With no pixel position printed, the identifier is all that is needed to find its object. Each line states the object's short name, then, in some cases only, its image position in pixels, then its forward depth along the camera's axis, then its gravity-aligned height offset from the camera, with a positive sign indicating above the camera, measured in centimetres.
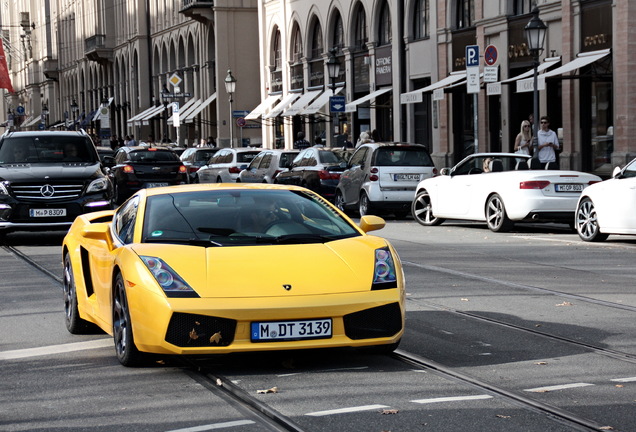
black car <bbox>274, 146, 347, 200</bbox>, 2794 -112
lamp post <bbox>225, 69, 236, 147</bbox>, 5350 +174
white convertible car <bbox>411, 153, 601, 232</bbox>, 1964 -129
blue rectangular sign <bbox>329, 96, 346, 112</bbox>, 3844 +53
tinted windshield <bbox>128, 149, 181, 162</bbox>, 3136 -77
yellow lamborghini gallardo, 723 -94
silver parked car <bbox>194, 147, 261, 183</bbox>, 3553 -119
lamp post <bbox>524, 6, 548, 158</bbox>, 2675 +168
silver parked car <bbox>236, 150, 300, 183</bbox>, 3155 -110
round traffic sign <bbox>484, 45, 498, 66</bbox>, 2588 +127
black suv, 1852 -85
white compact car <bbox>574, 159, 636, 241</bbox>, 1681 -134
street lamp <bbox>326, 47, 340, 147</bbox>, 4094 +176
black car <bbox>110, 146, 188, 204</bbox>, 3092 -117
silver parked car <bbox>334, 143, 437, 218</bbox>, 2484 -113
